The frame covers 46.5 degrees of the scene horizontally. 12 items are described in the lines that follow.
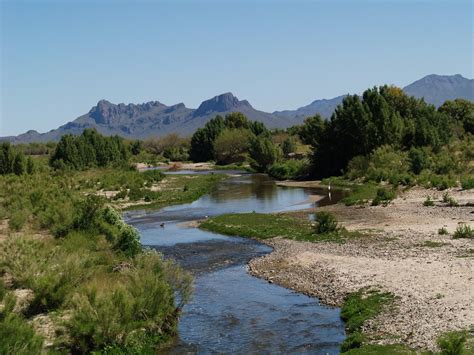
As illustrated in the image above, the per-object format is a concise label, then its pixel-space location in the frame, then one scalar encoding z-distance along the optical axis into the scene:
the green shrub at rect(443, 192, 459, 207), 41.73
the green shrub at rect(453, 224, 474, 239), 29.22
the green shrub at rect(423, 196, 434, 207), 43.22
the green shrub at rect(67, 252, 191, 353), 15.63
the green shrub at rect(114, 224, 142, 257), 25.73
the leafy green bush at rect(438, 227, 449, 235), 30.80
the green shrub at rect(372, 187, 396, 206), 46.69
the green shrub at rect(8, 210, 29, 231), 31.52
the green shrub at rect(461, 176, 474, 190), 49.38
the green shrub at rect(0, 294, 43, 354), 13.27
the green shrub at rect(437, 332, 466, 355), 12.41
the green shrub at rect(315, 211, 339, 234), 34.84
